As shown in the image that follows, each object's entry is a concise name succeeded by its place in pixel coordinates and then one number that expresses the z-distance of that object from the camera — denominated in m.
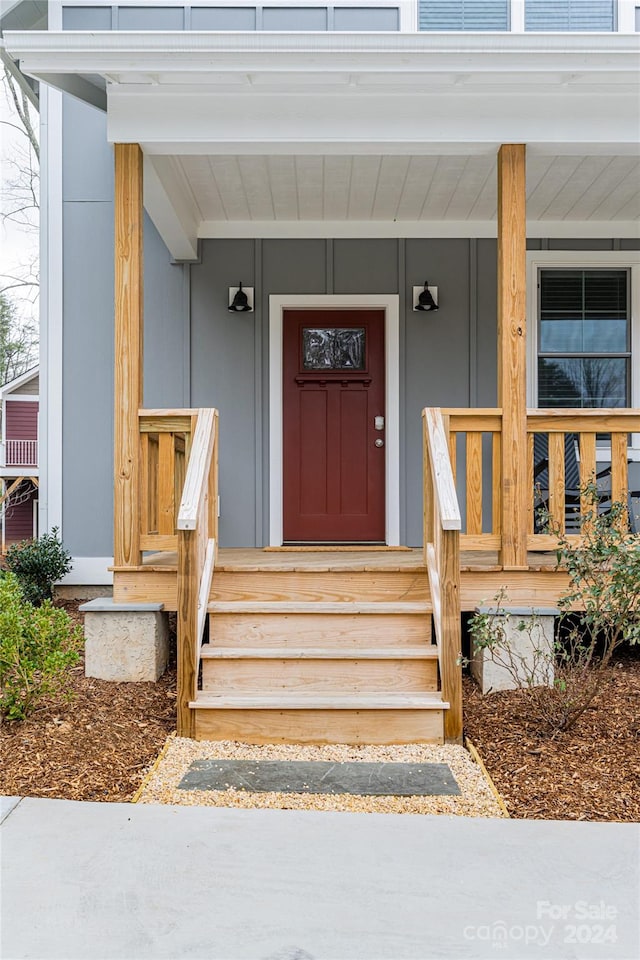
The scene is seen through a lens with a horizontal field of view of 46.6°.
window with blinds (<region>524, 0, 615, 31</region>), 5.30
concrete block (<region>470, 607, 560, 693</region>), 3.58
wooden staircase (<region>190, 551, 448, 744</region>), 3.11
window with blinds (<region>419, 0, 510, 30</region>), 5.26
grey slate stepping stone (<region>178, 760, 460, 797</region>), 2.64
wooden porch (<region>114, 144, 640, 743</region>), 3.33
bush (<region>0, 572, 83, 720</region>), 2.99
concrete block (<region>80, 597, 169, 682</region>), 3.67
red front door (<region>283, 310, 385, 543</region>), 5.68
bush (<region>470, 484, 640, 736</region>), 3.08
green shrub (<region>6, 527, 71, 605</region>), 5.11
